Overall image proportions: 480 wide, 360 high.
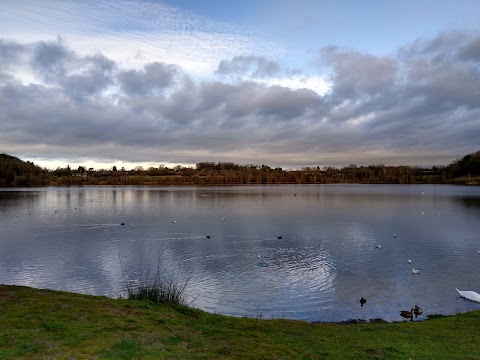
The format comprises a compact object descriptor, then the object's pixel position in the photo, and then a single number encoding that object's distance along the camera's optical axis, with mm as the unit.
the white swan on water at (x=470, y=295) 17138
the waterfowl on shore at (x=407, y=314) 15431
